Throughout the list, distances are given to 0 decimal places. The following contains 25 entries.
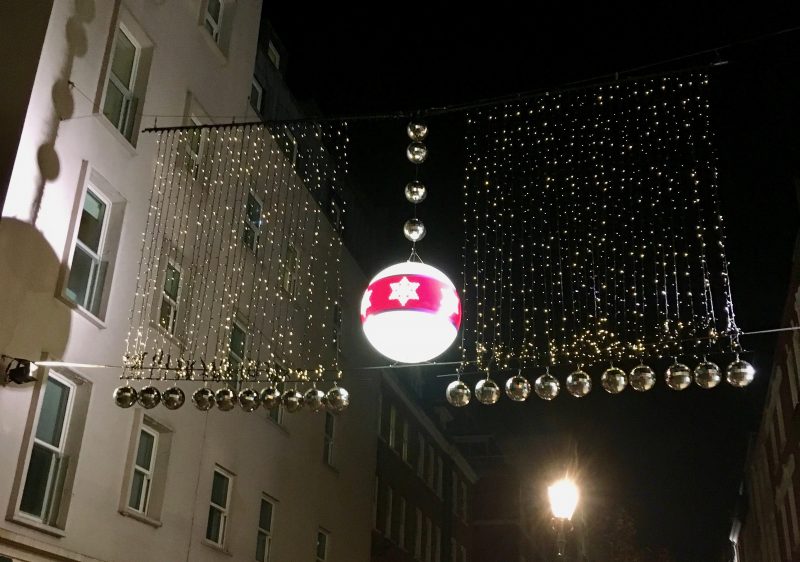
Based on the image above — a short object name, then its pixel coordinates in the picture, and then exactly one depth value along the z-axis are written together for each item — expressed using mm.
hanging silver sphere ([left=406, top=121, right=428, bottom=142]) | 9539
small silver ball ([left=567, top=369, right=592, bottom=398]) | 9305
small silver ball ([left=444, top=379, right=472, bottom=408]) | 9594
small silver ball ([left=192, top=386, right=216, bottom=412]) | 11008
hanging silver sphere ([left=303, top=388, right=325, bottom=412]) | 11008
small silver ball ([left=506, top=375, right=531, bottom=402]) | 9664
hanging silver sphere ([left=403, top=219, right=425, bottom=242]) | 9609
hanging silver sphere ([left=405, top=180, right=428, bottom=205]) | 9578
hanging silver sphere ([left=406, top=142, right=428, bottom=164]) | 9538
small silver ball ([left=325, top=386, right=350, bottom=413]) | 10906
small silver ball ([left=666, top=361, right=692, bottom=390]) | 9234
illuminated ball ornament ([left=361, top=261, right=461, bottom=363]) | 8359
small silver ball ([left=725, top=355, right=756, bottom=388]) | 8945
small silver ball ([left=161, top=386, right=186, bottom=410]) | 11180
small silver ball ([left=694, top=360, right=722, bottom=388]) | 9000
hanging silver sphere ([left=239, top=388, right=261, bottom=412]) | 11195
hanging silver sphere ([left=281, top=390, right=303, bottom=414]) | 11343
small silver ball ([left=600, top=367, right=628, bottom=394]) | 9275
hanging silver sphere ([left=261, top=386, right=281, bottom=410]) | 11203
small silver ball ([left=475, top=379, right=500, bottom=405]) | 9586
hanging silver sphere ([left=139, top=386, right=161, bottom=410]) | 10953
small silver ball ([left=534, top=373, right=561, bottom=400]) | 9633
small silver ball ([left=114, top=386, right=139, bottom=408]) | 11109
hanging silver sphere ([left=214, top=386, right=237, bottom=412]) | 11008
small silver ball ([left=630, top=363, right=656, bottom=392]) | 9289
